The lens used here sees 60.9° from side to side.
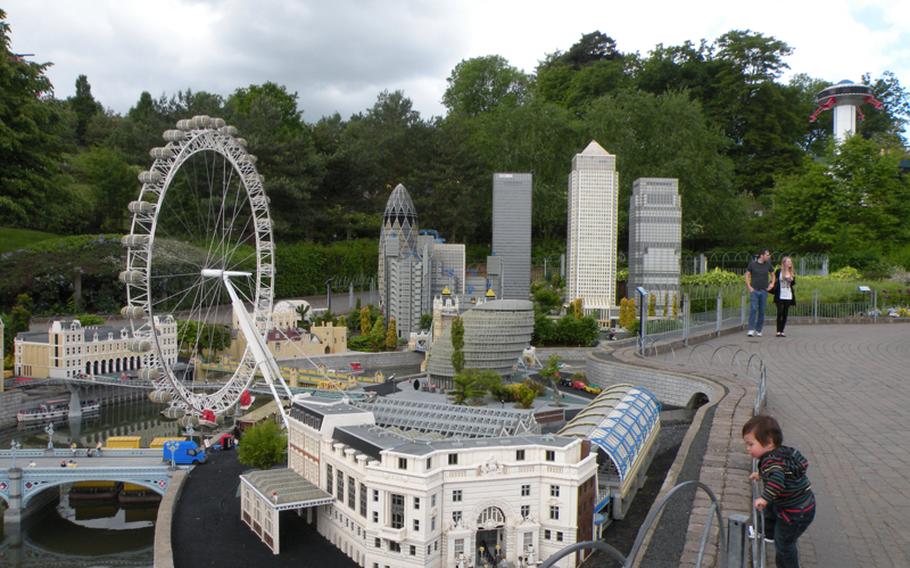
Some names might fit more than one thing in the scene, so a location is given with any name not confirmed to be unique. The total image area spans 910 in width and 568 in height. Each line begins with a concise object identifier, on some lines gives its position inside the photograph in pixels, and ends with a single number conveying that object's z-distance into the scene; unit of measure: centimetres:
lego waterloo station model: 1911
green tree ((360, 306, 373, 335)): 5550
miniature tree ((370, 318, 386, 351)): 5269
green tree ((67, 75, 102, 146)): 8075
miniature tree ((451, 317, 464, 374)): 3916
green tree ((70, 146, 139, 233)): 6147
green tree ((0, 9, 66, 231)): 4772
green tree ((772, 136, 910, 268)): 5056
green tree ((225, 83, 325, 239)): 6053
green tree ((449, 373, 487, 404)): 3591
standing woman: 2280
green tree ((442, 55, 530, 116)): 8406
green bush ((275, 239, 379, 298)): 6203
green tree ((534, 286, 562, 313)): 5750
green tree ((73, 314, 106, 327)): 5038
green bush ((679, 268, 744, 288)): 4662
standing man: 2283
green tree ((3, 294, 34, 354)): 4734
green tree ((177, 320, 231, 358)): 5066
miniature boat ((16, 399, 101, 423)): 3991
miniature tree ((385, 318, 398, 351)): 5259
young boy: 693
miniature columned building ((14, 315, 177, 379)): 4347
